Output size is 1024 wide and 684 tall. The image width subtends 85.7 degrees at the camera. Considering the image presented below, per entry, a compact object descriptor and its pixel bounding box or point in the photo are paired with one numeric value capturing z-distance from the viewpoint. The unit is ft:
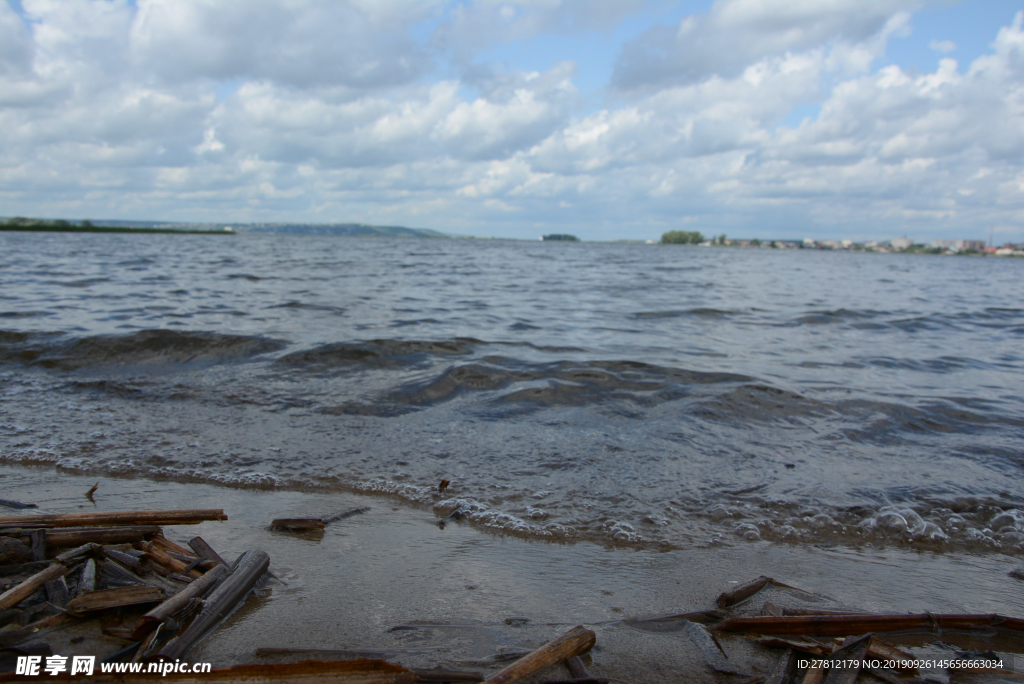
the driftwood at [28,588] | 7.73
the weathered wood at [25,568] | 8.67
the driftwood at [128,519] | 9.71
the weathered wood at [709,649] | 8.05
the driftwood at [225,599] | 7.34
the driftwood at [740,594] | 9.85
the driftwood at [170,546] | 9.75
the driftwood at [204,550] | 9.76
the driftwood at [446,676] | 7.04
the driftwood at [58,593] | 8.15
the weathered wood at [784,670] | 7.55
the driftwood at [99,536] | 9.31
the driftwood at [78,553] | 8.82
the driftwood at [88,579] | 8.39
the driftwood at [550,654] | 6.94
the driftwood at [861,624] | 8.70
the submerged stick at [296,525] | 12.21
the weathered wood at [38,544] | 9.05
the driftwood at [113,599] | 7.89
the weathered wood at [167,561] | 9.23
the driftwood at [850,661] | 7.47
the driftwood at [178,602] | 7.46
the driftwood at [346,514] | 12.91
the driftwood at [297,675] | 6.04
